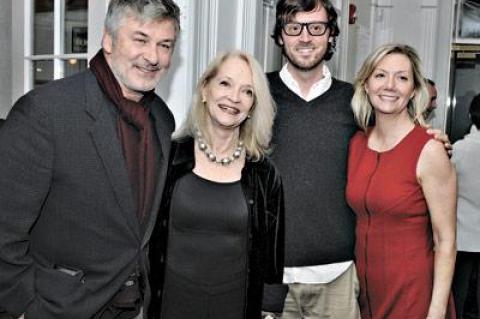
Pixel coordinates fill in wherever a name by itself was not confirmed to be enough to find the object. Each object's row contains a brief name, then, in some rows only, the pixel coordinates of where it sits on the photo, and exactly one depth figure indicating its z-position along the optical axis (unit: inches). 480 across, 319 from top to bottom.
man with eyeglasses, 80.0
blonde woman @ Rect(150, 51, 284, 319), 73.7
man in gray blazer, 59.8
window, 101.7
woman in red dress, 77.2
